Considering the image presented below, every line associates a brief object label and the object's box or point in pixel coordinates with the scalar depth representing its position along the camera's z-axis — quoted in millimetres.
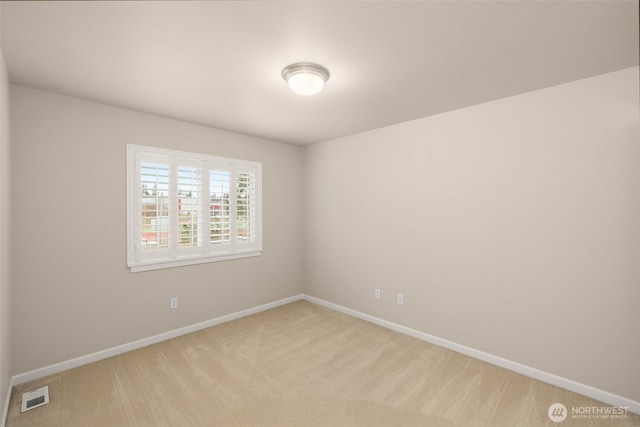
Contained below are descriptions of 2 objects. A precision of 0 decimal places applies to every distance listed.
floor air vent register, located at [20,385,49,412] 2102
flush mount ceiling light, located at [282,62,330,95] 2080
